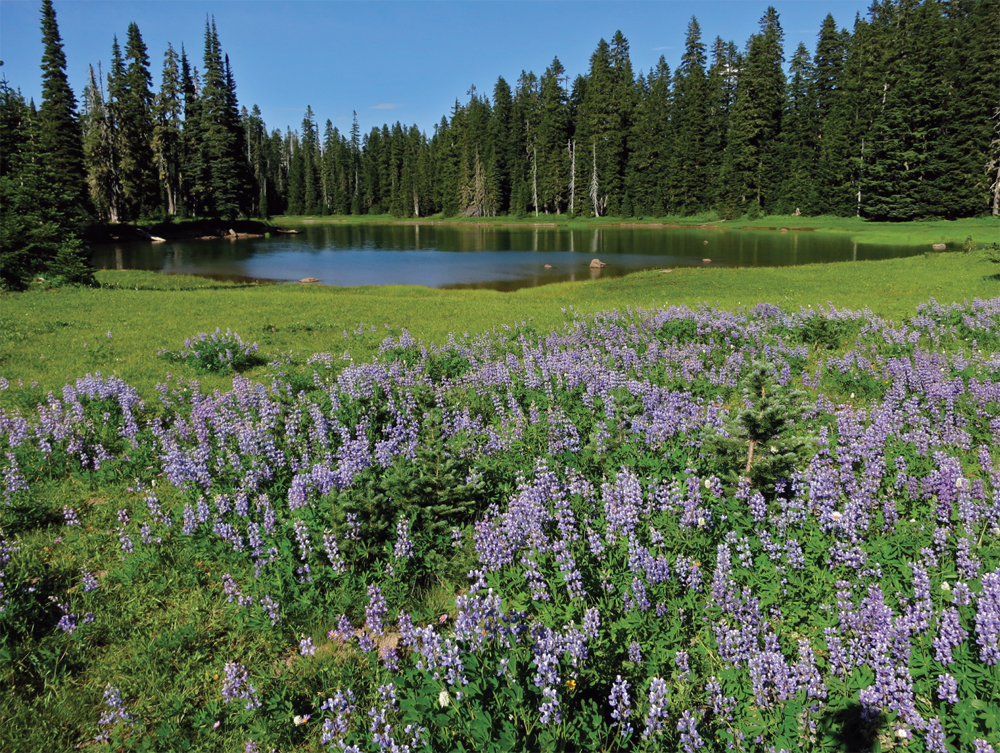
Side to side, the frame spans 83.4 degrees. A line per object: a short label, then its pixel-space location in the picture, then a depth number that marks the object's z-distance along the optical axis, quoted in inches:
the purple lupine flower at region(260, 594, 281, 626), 161.6
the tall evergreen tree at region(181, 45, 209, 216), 3063.5
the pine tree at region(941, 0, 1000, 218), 2411.4
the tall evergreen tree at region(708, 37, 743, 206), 3341.5
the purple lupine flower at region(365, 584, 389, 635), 144.2
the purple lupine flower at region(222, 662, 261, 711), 134.1
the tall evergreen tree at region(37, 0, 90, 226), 2249.0
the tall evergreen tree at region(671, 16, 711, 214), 3400.6
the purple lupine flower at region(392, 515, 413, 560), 177.6
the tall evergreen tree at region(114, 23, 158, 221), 2822.3
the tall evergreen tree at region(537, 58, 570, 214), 3909.9
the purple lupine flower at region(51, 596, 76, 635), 163.3
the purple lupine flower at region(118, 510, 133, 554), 199.5
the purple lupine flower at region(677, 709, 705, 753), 111.0
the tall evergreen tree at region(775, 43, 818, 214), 2984.7
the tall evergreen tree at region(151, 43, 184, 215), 3056.1
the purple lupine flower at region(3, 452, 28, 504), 232.9
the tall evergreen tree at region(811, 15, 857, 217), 2810.0
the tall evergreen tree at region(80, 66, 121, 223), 2699.3
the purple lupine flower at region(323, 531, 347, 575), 173.5
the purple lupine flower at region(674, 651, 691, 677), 132.3
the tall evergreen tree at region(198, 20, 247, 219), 3010.6
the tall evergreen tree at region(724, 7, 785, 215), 3157.0
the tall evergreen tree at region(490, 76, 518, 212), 4227.4
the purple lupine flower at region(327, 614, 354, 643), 152.0
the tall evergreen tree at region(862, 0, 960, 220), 2465.6
